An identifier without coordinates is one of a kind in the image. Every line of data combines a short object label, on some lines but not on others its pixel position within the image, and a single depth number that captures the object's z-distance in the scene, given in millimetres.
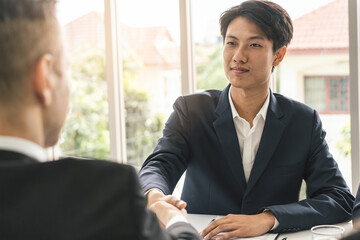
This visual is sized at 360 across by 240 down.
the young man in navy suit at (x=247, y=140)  2289
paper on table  1828
